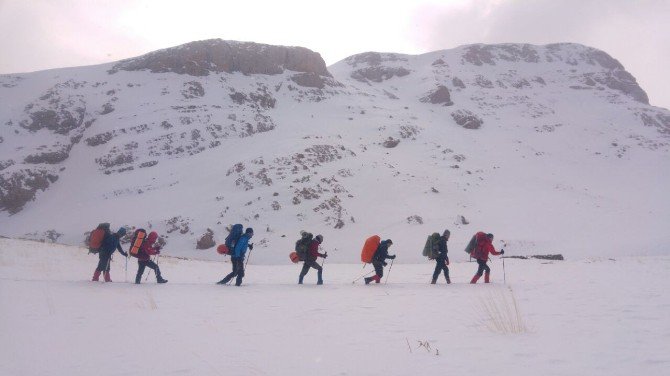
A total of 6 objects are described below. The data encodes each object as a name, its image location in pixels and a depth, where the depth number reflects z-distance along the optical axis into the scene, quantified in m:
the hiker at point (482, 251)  13.68
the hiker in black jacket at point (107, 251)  13.29
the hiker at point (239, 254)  12.82
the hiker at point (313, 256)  13.51
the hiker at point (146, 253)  13.03
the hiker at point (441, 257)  13.95
